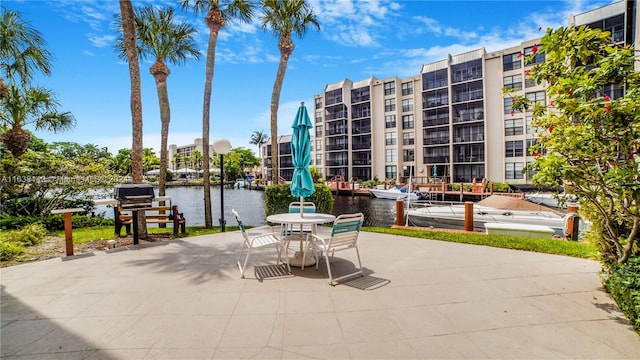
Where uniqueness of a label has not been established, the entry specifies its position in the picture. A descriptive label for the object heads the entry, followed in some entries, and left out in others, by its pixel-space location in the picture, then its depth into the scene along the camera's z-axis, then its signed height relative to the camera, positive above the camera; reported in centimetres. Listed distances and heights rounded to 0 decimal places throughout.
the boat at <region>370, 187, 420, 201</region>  2872 -180
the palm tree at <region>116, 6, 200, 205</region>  1142 +550
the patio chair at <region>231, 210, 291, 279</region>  461 -102
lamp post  916 +97
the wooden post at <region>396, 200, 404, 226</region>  1018 -131
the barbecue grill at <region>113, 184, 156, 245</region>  671 -38
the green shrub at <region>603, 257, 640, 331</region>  287 -121
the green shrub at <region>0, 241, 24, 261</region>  580 -134
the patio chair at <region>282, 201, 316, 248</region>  499 -101
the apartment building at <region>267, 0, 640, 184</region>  3095 +651
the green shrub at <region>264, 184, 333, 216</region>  1083 -79
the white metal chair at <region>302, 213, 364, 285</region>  430 -87
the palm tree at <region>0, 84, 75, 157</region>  1183 +291
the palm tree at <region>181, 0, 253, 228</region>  1122 +589
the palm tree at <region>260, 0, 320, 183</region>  1326 +684
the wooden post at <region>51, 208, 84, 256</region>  572 -91
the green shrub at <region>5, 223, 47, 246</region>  700 -128
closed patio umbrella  552 +43
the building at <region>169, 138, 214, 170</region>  8494 +679
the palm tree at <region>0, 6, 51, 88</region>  852 +397
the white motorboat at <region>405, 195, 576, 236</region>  1260 -192
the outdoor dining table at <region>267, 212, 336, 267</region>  476 -72
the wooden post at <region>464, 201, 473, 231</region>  906 -133
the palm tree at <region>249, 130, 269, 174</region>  7888 +1038
